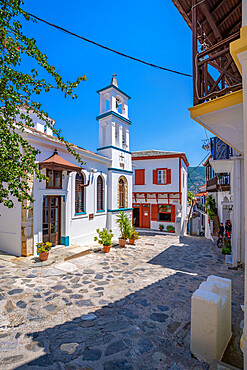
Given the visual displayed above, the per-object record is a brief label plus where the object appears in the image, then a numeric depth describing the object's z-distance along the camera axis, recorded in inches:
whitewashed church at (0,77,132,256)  292.0
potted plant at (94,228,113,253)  368.5
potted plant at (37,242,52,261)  276.2
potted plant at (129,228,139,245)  448.8
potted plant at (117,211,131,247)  445.7
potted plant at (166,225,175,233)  701.3
